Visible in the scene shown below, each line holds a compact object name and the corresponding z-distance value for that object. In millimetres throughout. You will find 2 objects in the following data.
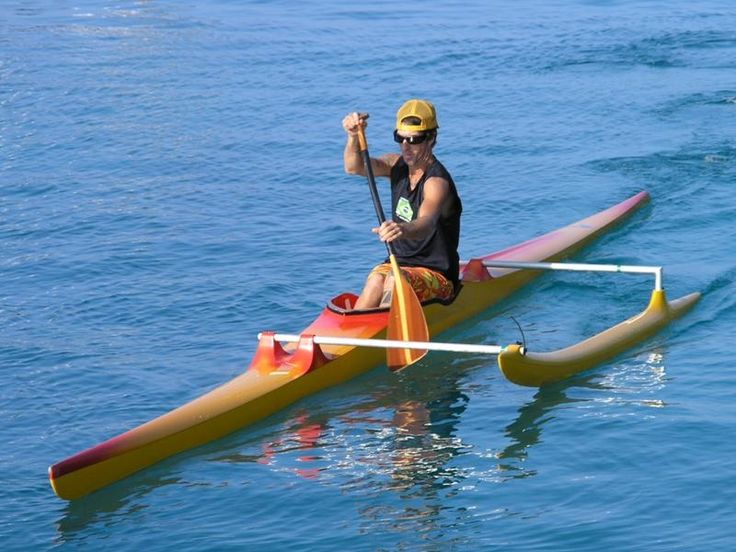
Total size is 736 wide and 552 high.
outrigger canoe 15031
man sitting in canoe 17859
